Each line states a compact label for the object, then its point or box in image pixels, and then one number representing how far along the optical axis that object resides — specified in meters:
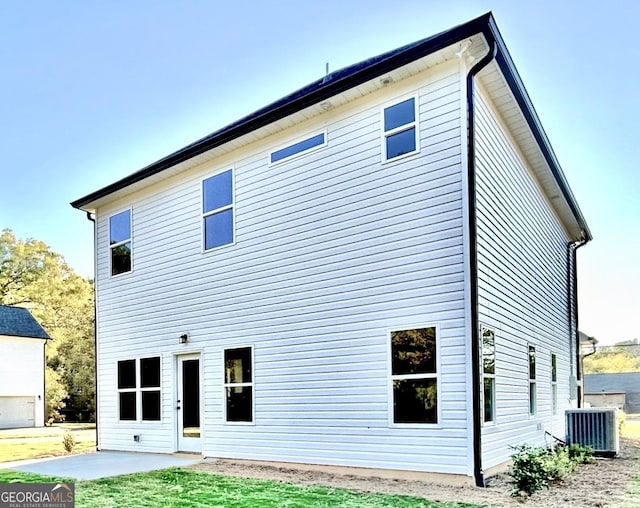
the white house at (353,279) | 7.44
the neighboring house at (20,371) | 27.98
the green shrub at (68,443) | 12.49
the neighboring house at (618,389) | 30.53
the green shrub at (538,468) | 6.58
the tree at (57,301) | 32.19
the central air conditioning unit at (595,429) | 10.24
